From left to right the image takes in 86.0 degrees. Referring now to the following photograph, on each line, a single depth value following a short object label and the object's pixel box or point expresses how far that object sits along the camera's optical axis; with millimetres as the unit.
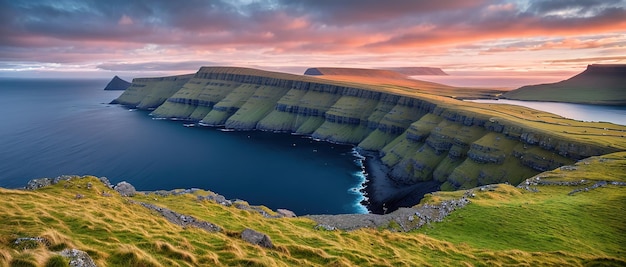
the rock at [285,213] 63016
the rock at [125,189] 55072
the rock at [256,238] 30719
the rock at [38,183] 47906
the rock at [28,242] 21453
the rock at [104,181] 55497
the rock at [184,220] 38188
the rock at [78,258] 18859
